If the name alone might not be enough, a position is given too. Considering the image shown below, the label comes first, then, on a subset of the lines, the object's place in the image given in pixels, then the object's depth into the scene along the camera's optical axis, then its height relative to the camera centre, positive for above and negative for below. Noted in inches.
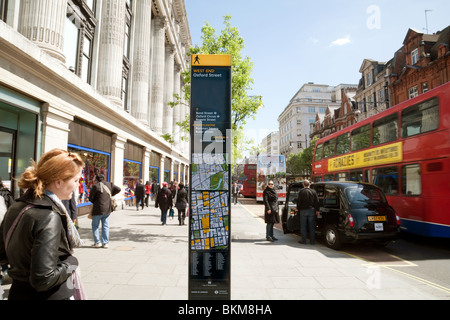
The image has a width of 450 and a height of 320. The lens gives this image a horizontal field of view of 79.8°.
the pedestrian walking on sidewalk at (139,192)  621.2 -18.6
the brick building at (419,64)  1020.5 +503.3
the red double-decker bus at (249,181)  1180.8 +15.7
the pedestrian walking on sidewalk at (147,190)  710.5 -17.2
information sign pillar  134.4 +7.3
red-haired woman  60.6 -12.1
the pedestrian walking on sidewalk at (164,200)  426.3 -25.0
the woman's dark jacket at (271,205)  323.0 -24.5
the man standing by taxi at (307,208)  308.2 -26.7
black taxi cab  268.1 -31.4
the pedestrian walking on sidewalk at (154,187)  834.8 -10.0
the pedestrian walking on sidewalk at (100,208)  271.2 -24.3
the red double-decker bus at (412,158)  286.0 +34.6
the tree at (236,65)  402.3 +179.6
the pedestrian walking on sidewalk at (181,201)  438.5 -27.4
